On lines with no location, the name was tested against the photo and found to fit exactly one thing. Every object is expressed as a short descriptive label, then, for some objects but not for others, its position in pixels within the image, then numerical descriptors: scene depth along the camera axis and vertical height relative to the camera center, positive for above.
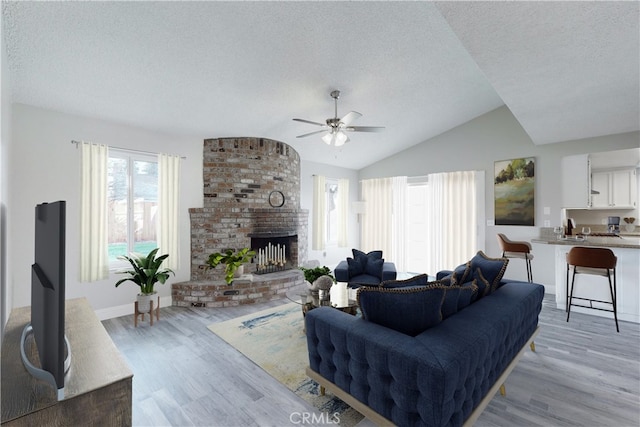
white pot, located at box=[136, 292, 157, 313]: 3.40 -1.06
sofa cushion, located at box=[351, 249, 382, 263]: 4.57 -0.66
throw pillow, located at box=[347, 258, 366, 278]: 4.41 -0.83
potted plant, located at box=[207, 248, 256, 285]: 4.09 -0.69
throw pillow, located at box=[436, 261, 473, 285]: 2.39 -0.53
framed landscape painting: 4.91 +0.42
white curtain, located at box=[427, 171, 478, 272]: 5.60 -0.10
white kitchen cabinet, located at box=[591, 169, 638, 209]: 4.22 +0.39
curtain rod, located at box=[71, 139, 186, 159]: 3.74 +0.90
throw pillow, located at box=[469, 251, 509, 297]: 2.30 -0.51
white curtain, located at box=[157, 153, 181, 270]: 4.07 +0.11
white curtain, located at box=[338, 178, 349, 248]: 6.95 +0.10
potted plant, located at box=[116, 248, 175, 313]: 3.45 -0.72
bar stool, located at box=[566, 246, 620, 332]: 3.14 -0.56
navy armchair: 4.25 -0.87
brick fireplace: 4.18 -0.04
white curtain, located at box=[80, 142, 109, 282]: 3.45 +0.04
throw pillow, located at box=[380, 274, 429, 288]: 1.99 -0.49
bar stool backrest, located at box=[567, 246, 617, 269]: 3.13 -0.51
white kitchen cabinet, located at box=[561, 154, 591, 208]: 4.39 +0.53
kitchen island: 3.39 -0.82
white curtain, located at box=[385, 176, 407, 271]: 6.60 -0.15
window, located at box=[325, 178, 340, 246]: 6.92 +0.10
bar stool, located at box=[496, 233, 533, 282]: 4.17 -0.53
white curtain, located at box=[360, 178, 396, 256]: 6.86 -0.03
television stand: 1.00 -0.68
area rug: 2.02 -1.33
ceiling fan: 3.41 +1.07
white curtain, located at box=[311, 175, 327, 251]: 6.31 +0.02
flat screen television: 1.01 -0.33
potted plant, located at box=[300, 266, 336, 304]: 2.91 -0.70
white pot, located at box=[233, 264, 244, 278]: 4.14 -0.84
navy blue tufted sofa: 1.37 -0.83
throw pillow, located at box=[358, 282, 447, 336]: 1.68 -0.57
